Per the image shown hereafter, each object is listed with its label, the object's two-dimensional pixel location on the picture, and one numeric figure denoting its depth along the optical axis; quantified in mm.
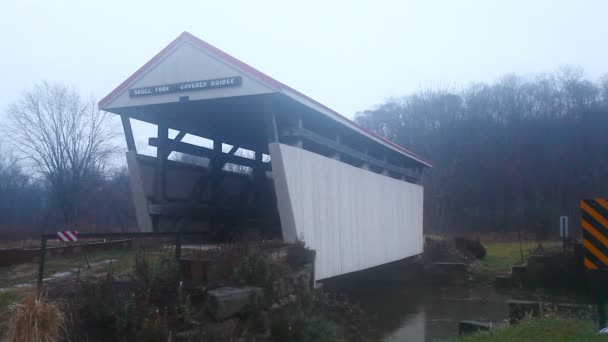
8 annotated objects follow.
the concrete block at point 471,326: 10281
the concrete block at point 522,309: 10633
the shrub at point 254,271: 8742
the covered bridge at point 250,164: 11742
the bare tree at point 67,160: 39906
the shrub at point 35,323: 6008
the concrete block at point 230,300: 7558
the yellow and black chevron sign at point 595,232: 8039
